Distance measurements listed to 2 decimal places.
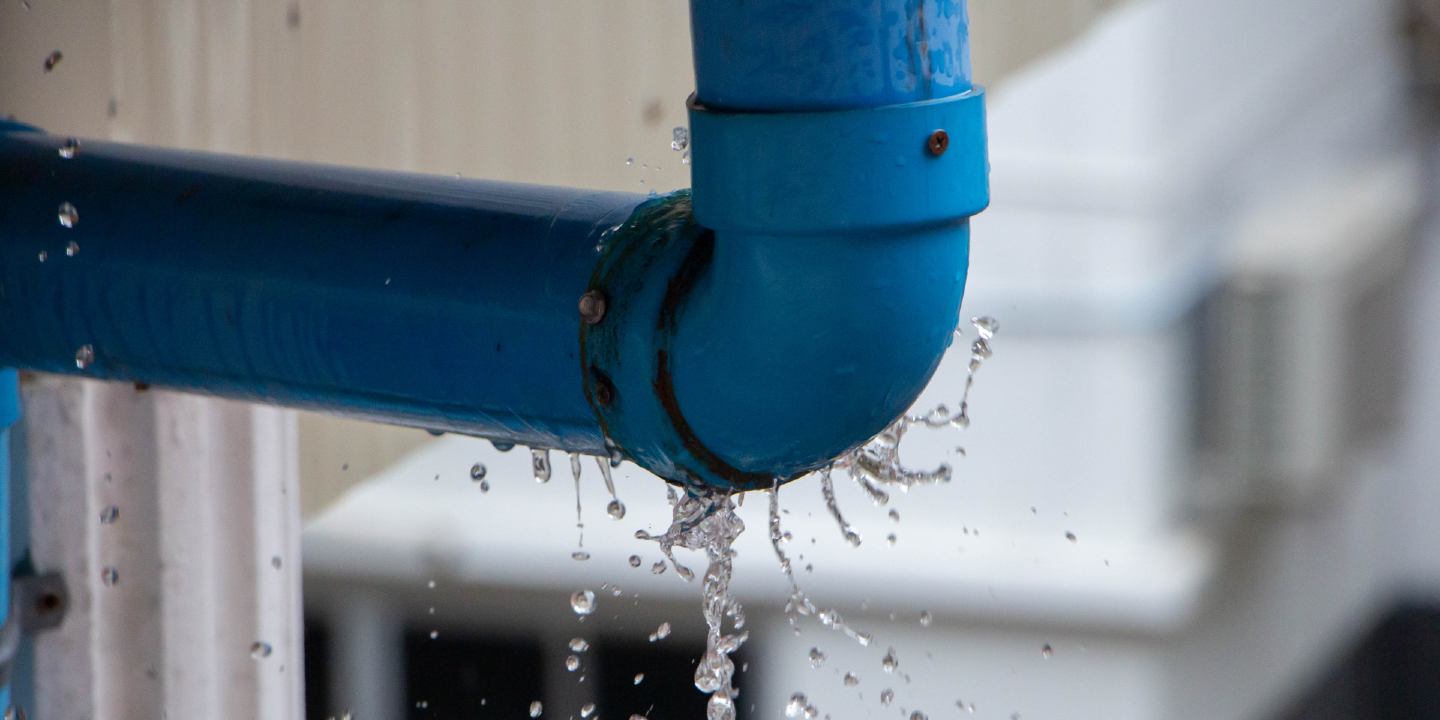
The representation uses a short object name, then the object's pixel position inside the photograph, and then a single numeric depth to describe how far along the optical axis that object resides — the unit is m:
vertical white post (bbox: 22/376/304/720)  2.40
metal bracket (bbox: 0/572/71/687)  2.38
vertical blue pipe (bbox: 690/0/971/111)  2.06
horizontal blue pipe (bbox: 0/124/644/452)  2.12
